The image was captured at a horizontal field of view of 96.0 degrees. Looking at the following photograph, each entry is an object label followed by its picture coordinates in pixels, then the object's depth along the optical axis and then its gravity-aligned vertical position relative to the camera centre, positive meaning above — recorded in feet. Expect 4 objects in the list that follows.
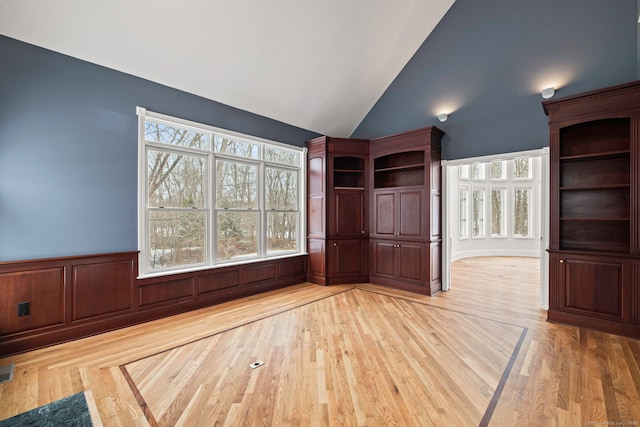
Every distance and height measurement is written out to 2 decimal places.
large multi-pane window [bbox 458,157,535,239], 28.40 +1.47
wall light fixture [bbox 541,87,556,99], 12.36 +5.24
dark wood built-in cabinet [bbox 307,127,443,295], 15.56 +0.14
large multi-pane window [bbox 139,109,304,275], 11.76 +0.85
